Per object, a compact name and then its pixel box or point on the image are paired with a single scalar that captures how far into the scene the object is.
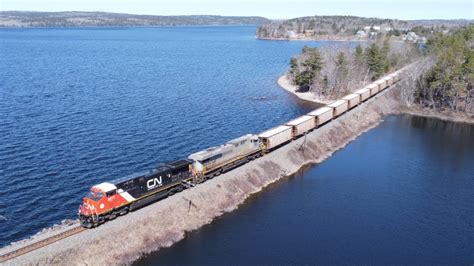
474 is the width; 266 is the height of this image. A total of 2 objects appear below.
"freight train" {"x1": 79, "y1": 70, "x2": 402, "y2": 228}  41.94
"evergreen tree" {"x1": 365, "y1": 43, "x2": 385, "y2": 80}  126.81
